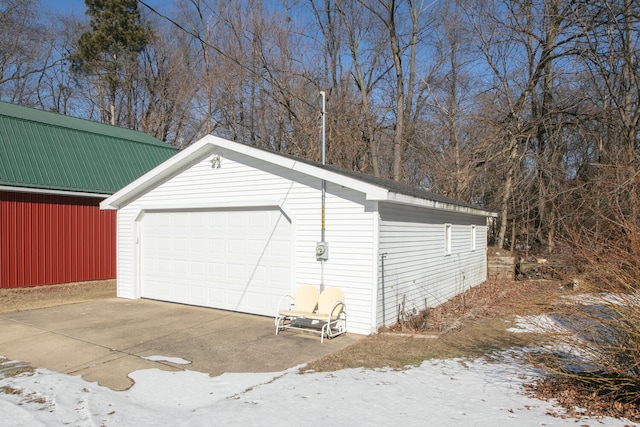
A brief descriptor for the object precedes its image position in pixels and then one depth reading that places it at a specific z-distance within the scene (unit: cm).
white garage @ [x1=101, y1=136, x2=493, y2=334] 768
